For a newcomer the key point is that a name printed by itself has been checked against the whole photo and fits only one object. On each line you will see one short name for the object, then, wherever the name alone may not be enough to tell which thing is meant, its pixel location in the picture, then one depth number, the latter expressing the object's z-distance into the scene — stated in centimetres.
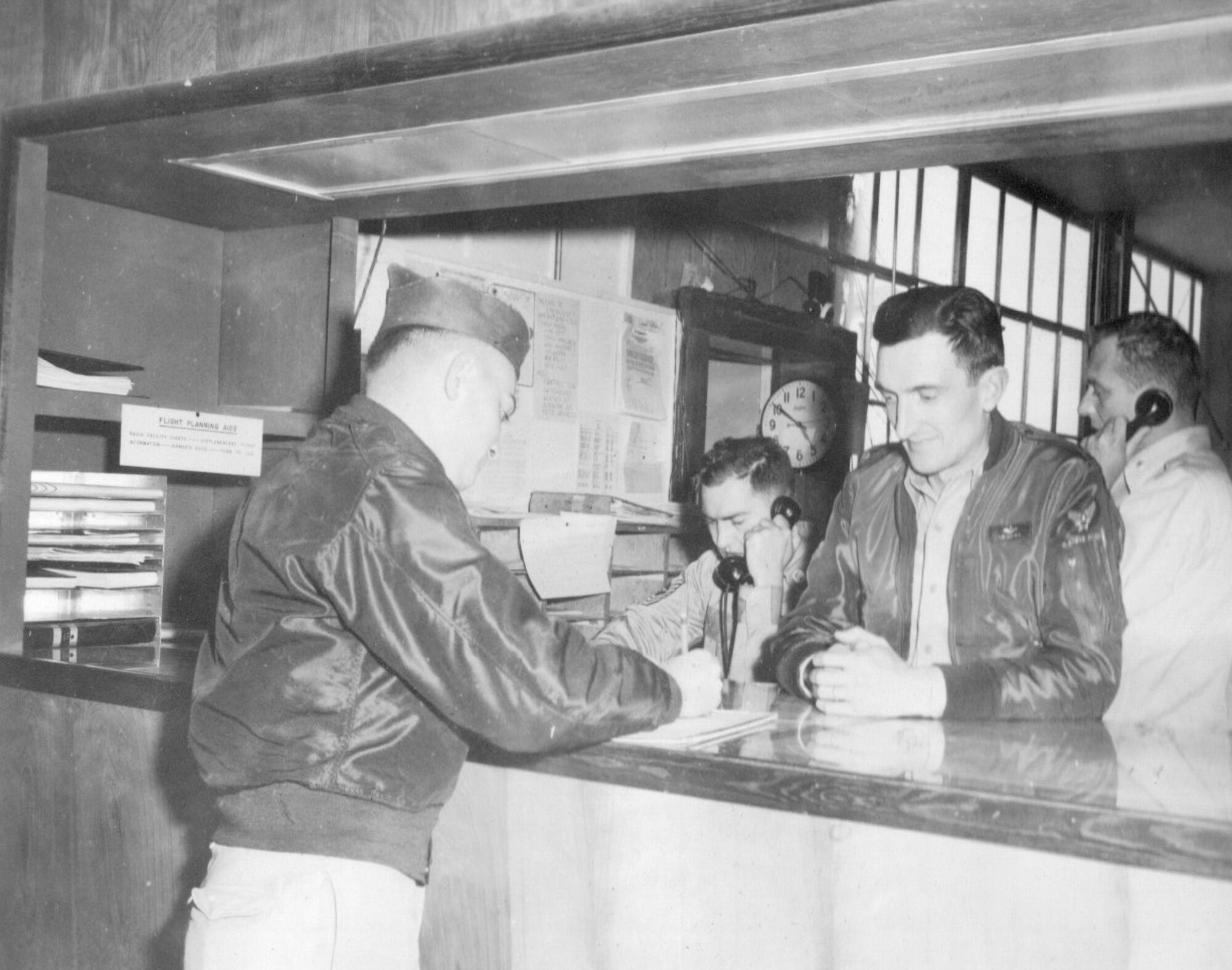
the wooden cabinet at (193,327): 262
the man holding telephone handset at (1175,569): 250
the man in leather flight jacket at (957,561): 204
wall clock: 620
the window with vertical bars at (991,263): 675
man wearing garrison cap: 145
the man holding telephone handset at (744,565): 351
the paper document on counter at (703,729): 162
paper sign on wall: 239
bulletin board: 402
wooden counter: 135
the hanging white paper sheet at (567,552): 394
